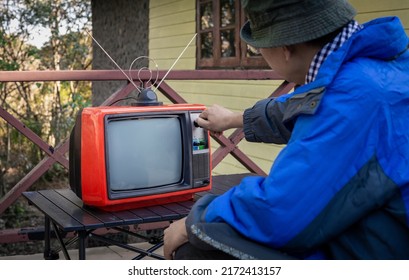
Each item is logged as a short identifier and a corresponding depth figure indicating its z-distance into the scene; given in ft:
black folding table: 8.12
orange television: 8.43
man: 4.75
